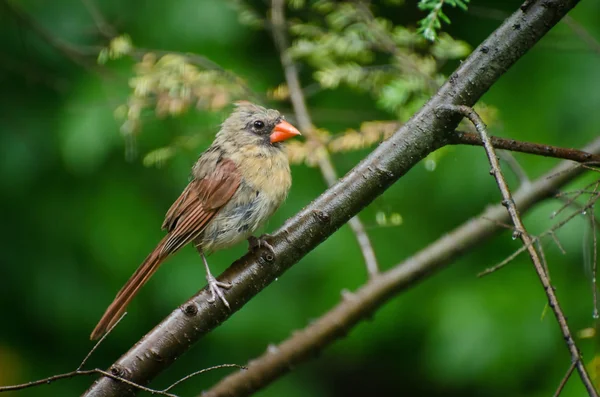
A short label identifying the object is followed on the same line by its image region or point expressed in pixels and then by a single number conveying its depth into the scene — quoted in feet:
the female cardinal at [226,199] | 18.15
